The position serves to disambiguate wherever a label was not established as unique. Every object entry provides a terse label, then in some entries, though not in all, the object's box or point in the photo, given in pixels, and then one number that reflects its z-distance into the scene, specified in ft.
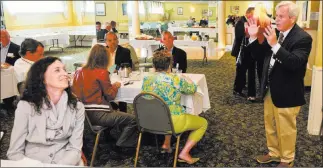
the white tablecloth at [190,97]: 9.62
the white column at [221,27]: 36.73
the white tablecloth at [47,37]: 27.51
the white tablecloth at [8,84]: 13.08
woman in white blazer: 5.54
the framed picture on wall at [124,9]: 42.14
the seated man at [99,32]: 29.17
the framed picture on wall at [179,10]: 69.57
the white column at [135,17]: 37.10
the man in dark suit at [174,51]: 13.14
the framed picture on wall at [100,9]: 39.93
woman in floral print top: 8.08
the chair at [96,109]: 8.51
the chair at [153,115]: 7.71
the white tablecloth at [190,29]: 38.32
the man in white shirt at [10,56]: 14.23
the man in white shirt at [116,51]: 13.03
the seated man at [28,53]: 11.19
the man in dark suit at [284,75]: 6.94
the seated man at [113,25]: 29.40
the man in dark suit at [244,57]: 15.00
